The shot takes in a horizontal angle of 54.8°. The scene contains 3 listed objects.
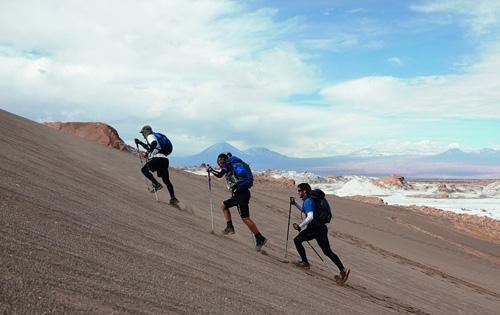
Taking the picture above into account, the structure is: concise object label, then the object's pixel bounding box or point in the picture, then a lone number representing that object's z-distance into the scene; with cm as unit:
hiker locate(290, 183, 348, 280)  846
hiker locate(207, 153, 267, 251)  891
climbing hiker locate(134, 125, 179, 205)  1012
